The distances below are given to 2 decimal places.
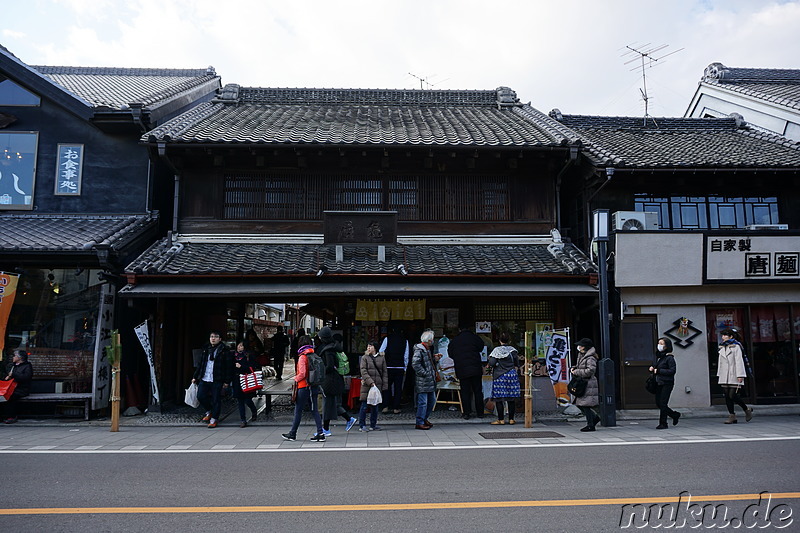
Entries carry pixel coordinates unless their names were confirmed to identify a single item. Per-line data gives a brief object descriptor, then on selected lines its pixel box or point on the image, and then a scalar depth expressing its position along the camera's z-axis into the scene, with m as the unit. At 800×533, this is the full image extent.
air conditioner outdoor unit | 13.16
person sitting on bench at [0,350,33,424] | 11.64
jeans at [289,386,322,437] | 9.55
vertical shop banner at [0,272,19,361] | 11.87
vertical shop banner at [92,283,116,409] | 12.12
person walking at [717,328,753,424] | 11.27
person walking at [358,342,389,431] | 10.70
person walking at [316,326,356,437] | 9.98
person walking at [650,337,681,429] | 10.57
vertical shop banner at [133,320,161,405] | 11.96
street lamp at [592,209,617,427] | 10.82
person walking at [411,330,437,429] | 10.73
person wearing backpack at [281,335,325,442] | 9.55
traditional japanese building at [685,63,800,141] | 16.73
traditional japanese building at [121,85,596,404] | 12.81
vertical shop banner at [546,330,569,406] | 12.60
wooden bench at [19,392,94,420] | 11.84
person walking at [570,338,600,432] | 10.32
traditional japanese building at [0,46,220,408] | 12.30
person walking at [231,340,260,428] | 11.39
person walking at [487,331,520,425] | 11.12
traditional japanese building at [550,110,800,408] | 12.79
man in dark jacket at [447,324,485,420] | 11.67
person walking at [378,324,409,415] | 12.24
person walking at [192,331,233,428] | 11.35
